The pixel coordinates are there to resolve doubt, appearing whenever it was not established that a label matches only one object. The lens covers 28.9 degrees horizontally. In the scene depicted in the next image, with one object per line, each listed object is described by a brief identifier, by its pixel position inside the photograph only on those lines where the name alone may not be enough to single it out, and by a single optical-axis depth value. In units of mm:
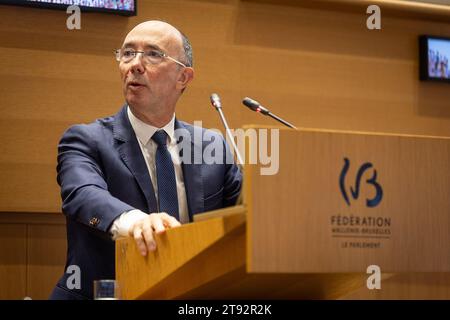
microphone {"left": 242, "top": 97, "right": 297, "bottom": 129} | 2891
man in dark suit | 2721
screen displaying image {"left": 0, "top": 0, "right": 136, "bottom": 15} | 4070
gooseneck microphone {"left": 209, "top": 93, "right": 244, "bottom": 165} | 2888
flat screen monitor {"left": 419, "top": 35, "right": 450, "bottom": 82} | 4891
